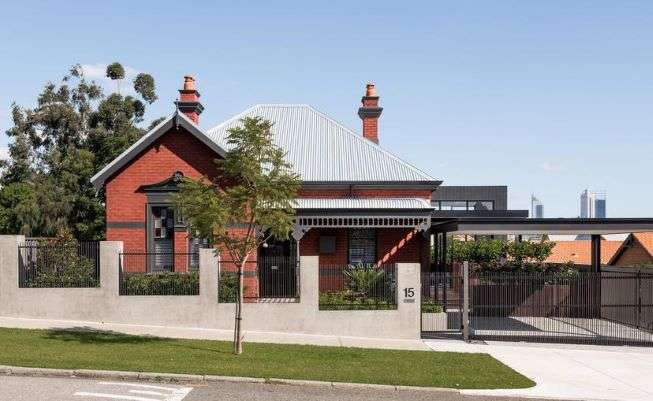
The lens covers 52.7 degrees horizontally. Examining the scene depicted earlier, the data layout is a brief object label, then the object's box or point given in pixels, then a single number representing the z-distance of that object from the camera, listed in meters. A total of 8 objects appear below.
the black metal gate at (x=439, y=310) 19.66
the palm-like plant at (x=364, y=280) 19.70
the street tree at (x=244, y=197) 15.21
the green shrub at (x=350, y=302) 19.30
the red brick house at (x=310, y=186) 23.23
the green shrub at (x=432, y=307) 20.34
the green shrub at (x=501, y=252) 27.39
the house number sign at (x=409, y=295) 18.92
